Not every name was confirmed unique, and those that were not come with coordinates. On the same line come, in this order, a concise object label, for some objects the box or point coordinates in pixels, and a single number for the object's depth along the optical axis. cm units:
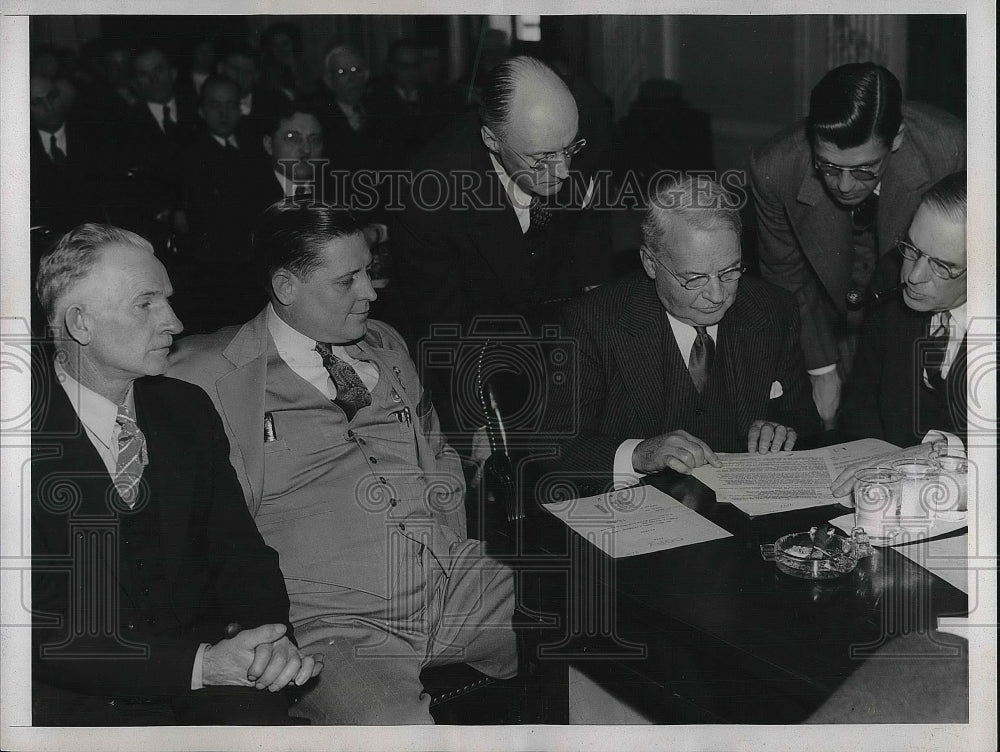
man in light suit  228
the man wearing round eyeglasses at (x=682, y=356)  241
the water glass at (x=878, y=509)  205
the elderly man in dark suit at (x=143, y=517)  226
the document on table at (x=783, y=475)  216
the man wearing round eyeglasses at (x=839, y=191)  243
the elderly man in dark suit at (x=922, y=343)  243
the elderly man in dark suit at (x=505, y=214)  244
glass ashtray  192
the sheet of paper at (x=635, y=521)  203
